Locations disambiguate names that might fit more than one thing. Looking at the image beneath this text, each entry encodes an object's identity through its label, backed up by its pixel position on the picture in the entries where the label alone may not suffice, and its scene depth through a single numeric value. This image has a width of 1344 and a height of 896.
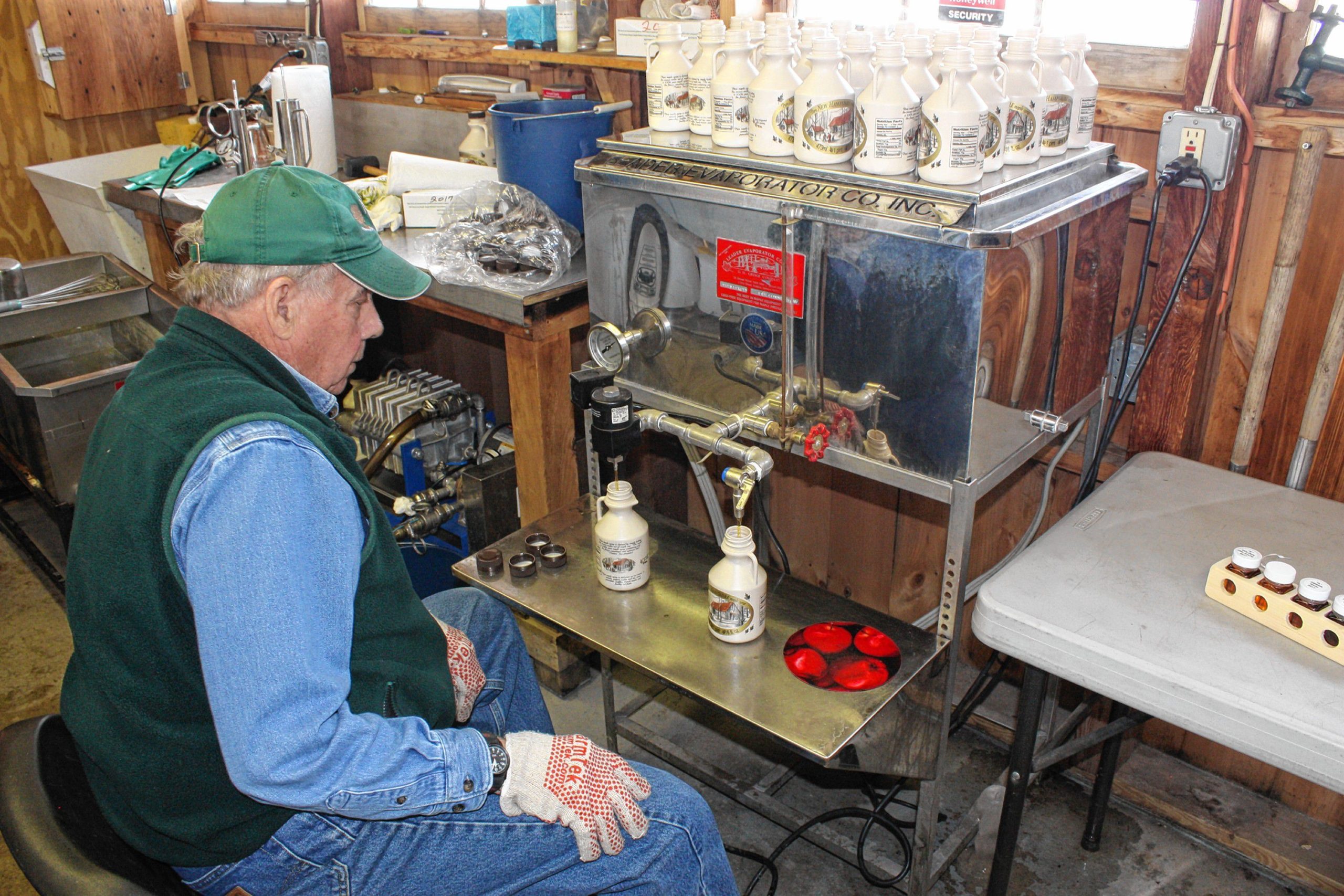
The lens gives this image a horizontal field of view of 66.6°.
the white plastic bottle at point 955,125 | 1.25
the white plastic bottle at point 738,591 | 1.43
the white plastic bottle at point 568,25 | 2.29
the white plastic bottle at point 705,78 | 1.51
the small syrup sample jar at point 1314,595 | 1.17
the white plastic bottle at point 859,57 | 1.37
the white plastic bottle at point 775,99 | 1.40
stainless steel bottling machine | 1.29
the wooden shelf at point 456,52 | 2.22
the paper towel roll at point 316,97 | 2.66
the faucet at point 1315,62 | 1.43
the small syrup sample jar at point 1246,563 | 1.23
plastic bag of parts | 2.01
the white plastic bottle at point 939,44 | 1.35
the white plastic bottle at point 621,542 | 1.56
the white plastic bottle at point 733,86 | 1.46
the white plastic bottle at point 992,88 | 1.28
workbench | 1.93
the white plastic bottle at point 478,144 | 2.49
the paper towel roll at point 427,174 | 2.43
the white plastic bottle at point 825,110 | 1.34
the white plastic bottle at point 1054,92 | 1.39
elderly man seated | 1.01
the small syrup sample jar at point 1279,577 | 1.19
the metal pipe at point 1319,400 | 1.53
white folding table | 1.10
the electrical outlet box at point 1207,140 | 1.50
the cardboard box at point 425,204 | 2.37
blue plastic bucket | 2.07
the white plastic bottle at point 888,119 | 1.29
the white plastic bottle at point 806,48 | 1.35
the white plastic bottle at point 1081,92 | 1.41
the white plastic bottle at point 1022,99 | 1.35
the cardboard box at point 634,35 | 2.12
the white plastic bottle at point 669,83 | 1.56
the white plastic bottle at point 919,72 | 1.32
